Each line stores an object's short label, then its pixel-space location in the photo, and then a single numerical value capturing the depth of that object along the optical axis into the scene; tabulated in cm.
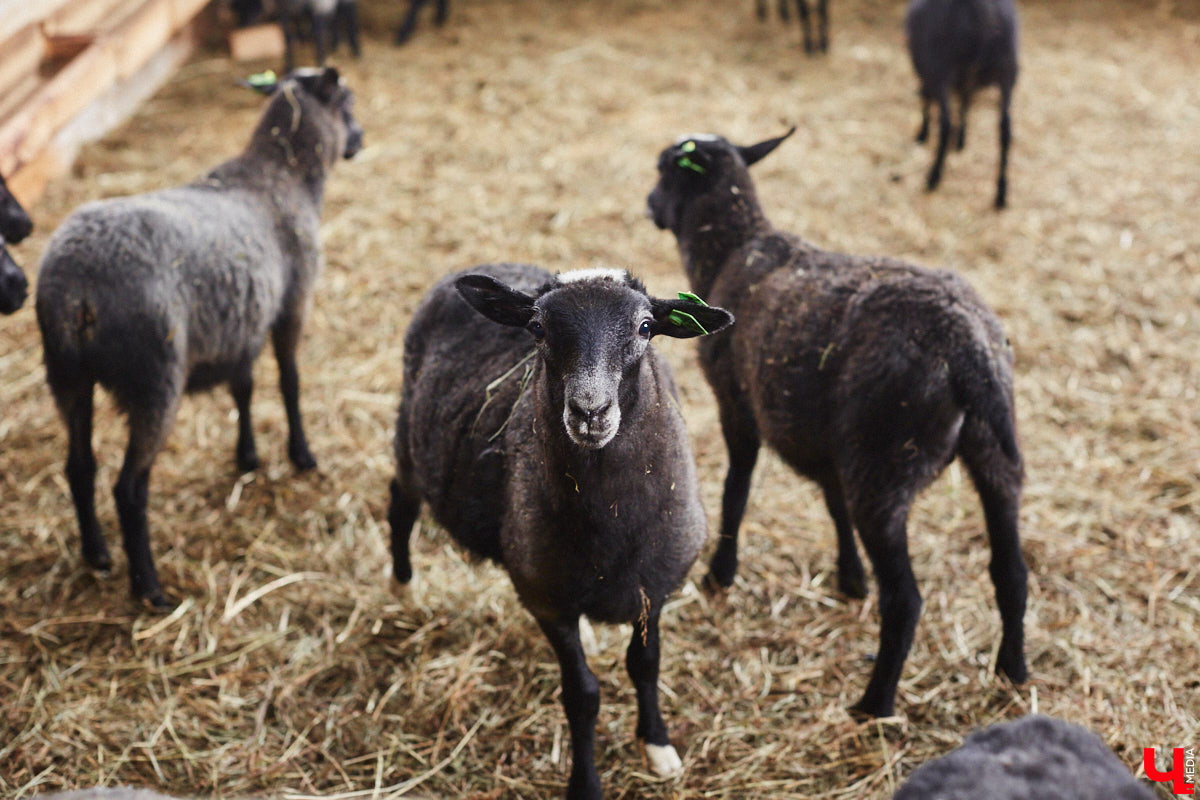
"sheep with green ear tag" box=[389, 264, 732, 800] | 251
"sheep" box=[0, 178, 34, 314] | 388
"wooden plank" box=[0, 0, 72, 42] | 573
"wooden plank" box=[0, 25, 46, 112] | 689
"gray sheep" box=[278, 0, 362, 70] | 859
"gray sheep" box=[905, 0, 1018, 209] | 654
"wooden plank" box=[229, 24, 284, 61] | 931
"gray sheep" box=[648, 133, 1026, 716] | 305
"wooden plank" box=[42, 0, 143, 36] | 745
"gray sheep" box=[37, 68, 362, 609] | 370
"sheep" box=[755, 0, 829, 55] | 935
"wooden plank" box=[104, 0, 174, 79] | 702
